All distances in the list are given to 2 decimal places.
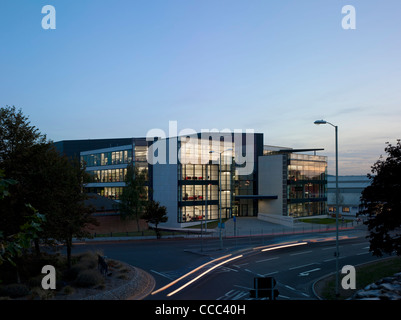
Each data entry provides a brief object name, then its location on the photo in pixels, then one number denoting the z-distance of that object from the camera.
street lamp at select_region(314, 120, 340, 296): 20.45
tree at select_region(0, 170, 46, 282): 6.11
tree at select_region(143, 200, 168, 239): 44.03
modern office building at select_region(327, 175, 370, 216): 90.39
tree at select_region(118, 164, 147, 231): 49.28
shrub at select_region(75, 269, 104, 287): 18.94
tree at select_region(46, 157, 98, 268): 19.31
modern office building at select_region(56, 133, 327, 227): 58.28
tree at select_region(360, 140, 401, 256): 20.52
